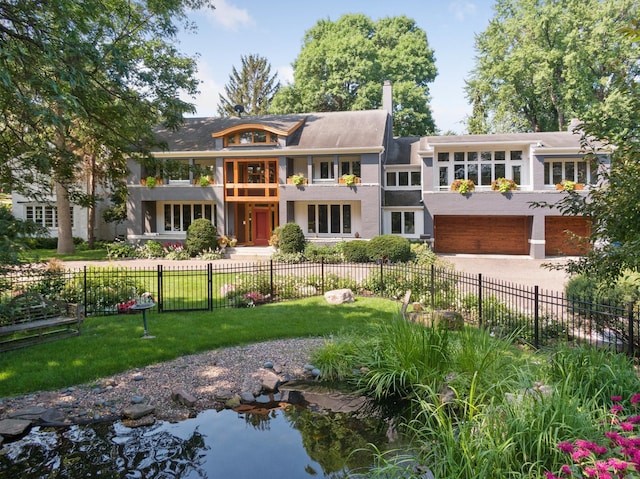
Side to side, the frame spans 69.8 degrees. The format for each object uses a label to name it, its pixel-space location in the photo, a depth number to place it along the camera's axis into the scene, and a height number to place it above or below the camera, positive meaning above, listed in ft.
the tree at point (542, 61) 109.81 +43.62
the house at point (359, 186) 84.38 +9.63
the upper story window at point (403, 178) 95.86 +11.65
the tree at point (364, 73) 134.72 +49.15
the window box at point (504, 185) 82.33 +8.53
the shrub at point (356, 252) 76.37 -3.01
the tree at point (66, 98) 23.29 +9.23
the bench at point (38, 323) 30.07 -5.94
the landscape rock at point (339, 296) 46.24 -6.32
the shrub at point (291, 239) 83.14 -0.77
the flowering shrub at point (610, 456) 9.88 -5.21
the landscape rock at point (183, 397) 23.97 -8.54
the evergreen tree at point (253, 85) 168.55 +55.85
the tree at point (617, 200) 19.24 +1.45
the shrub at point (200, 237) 85.15 -0.27
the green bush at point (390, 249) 73.26 -2.47
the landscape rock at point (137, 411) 22.53 -8.65
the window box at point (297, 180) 90.38 +10.79
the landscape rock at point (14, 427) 20.33 -8.56
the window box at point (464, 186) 83.55 +8.56
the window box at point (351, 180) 88.16 +10.42
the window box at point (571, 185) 80.84 +8.26
